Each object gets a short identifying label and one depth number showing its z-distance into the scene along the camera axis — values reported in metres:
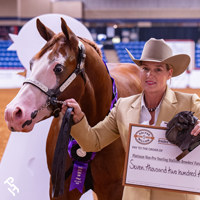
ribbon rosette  3.96
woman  3.59
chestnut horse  3.51
